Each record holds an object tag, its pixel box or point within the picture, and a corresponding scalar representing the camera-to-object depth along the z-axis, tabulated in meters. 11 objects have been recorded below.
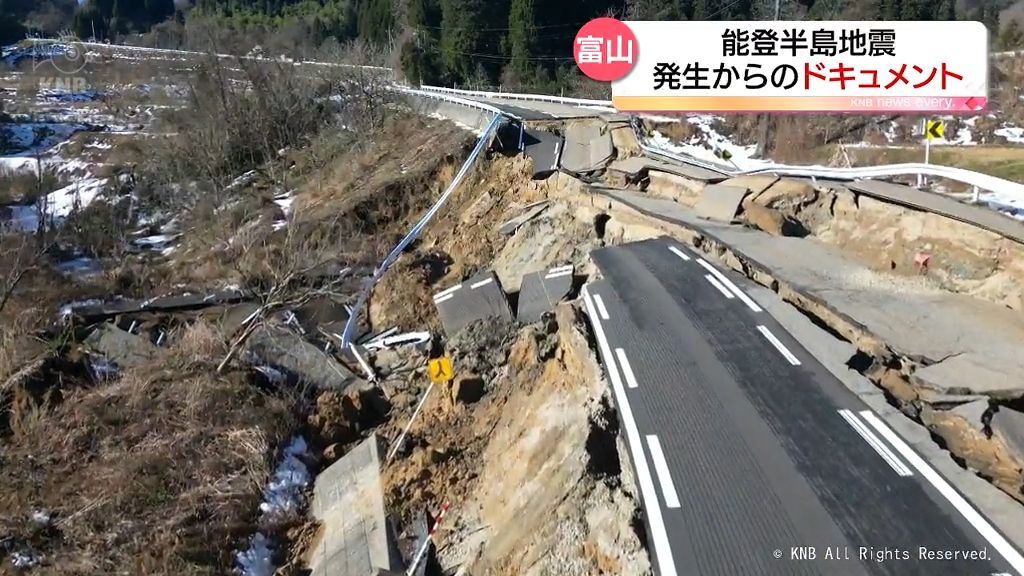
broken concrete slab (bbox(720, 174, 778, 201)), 14.08
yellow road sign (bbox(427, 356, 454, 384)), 9.96
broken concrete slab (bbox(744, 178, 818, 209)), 13.41
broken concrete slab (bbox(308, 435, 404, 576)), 9.56
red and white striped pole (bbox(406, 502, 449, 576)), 8.65
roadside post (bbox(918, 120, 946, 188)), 13.77
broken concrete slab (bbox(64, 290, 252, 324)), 19.28
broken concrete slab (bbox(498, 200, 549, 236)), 17.98
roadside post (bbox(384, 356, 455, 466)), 9.96
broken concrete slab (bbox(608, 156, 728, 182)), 15.86
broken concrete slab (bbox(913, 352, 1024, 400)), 7.33
